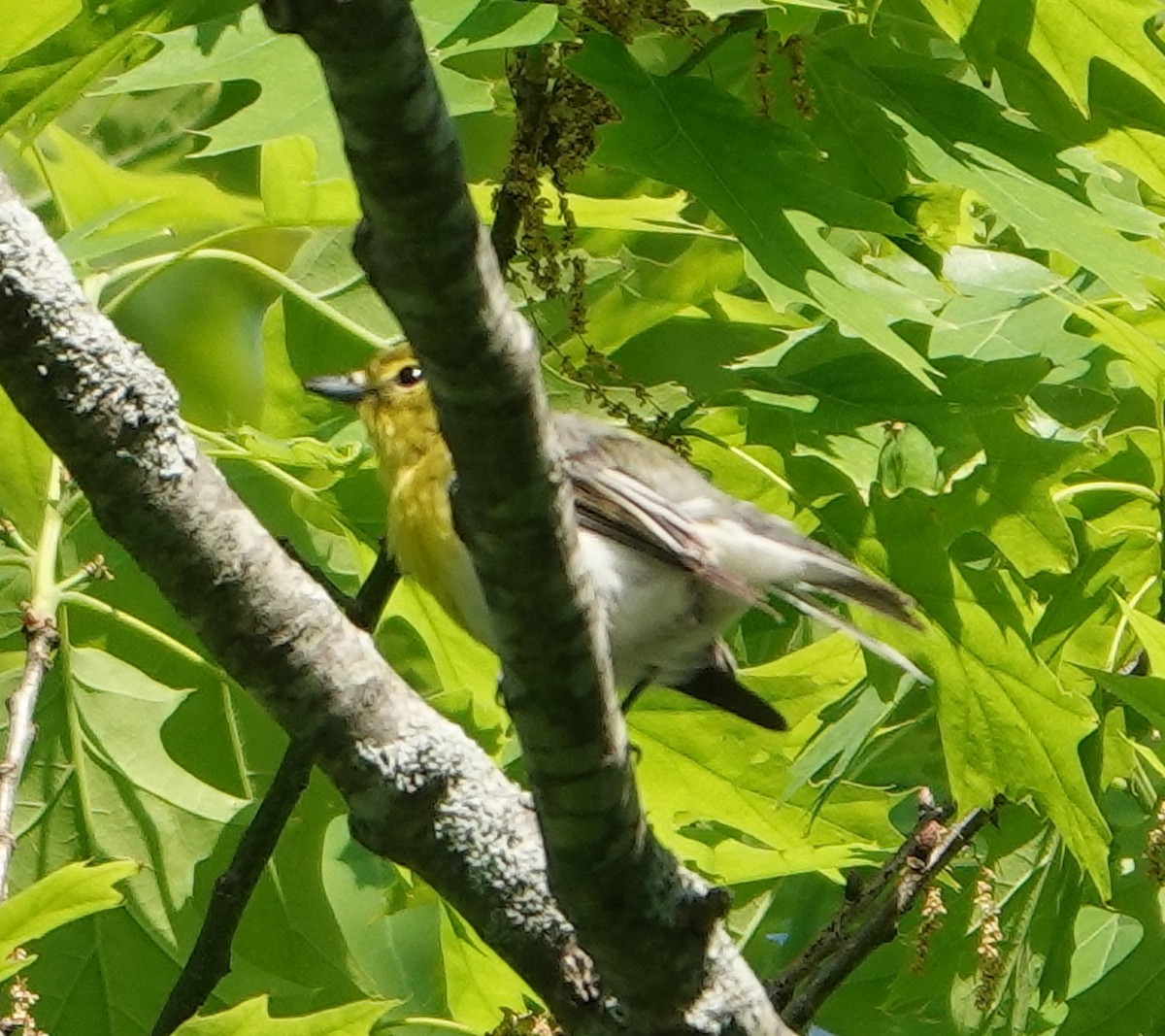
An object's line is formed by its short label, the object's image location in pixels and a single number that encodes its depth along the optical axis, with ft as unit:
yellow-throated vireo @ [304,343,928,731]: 20.67
